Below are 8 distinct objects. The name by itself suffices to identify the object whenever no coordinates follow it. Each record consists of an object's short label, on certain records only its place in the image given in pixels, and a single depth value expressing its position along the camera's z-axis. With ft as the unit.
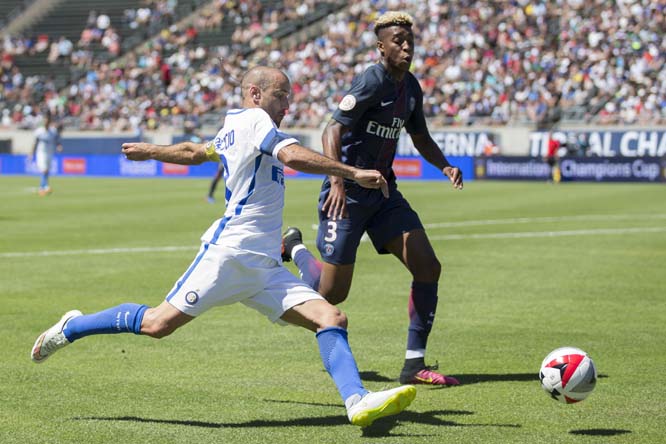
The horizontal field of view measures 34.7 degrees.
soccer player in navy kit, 25.31
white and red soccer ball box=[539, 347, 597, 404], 21.61
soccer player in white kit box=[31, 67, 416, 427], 20.40
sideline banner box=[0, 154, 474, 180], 139.85
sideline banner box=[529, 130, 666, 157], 132.36
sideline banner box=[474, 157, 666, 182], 126.21
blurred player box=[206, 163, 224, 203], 89.23
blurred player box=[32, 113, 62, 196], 114.73
